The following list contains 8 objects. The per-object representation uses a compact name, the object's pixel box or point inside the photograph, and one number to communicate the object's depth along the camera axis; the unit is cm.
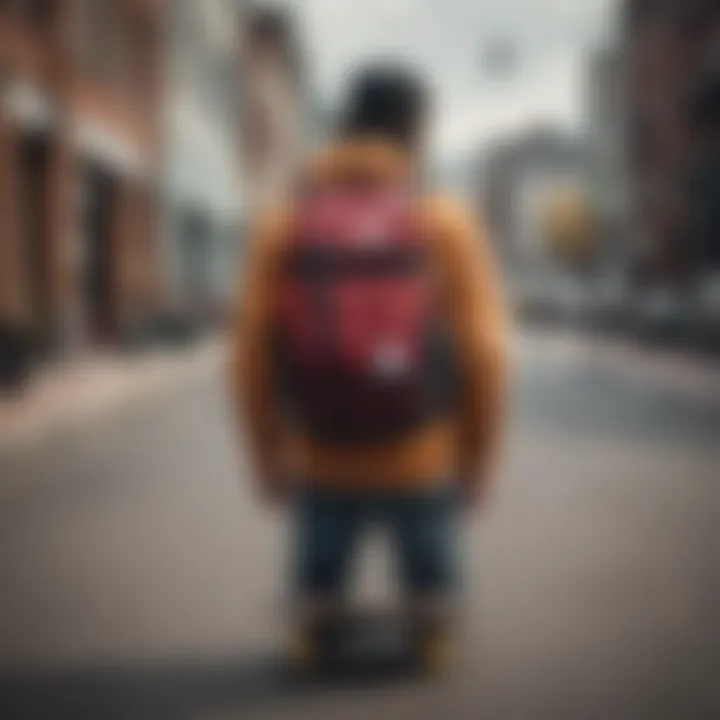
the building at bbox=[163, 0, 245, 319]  2608
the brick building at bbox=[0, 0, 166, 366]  1581
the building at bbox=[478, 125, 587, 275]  3338
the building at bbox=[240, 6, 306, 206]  3981
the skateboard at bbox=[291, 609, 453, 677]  322
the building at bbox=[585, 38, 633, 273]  1520
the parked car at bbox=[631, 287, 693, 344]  1956
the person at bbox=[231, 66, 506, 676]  276
